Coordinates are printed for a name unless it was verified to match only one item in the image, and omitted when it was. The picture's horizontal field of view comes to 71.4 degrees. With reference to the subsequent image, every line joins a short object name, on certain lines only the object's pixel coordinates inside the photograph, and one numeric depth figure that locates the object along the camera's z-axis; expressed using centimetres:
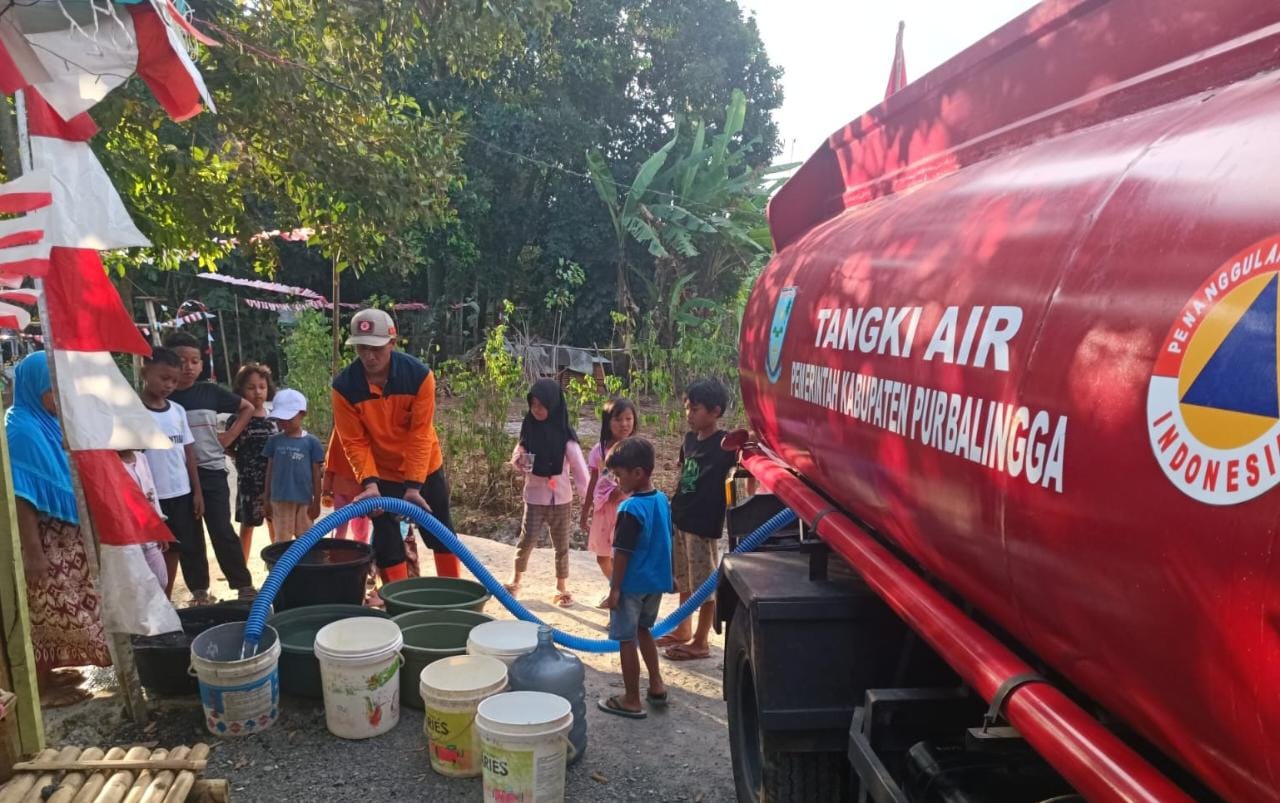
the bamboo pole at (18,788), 265
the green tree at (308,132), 556
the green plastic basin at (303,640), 412
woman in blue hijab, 389
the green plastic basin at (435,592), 475
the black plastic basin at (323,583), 452
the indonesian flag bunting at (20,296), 426
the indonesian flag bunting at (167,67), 333
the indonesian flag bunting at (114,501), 356
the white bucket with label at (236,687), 373
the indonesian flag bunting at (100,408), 349
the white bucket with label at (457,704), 345
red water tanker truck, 109
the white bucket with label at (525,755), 309
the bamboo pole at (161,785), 269
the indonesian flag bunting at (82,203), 338
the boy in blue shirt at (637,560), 388
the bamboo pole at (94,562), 335
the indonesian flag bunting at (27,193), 326
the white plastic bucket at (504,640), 384
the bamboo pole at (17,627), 303
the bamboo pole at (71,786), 266
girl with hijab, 587
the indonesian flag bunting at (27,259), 333
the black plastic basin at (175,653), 398
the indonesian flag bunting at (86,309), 345
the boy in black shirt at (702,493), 470
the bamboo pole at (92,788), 266
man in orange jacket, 507
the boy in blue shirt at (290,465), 563
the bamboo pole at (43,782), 269
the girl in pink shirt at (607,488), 560
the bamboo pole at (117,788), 266
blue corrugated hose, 383
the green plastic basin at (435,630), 418
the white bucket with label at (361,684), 377
